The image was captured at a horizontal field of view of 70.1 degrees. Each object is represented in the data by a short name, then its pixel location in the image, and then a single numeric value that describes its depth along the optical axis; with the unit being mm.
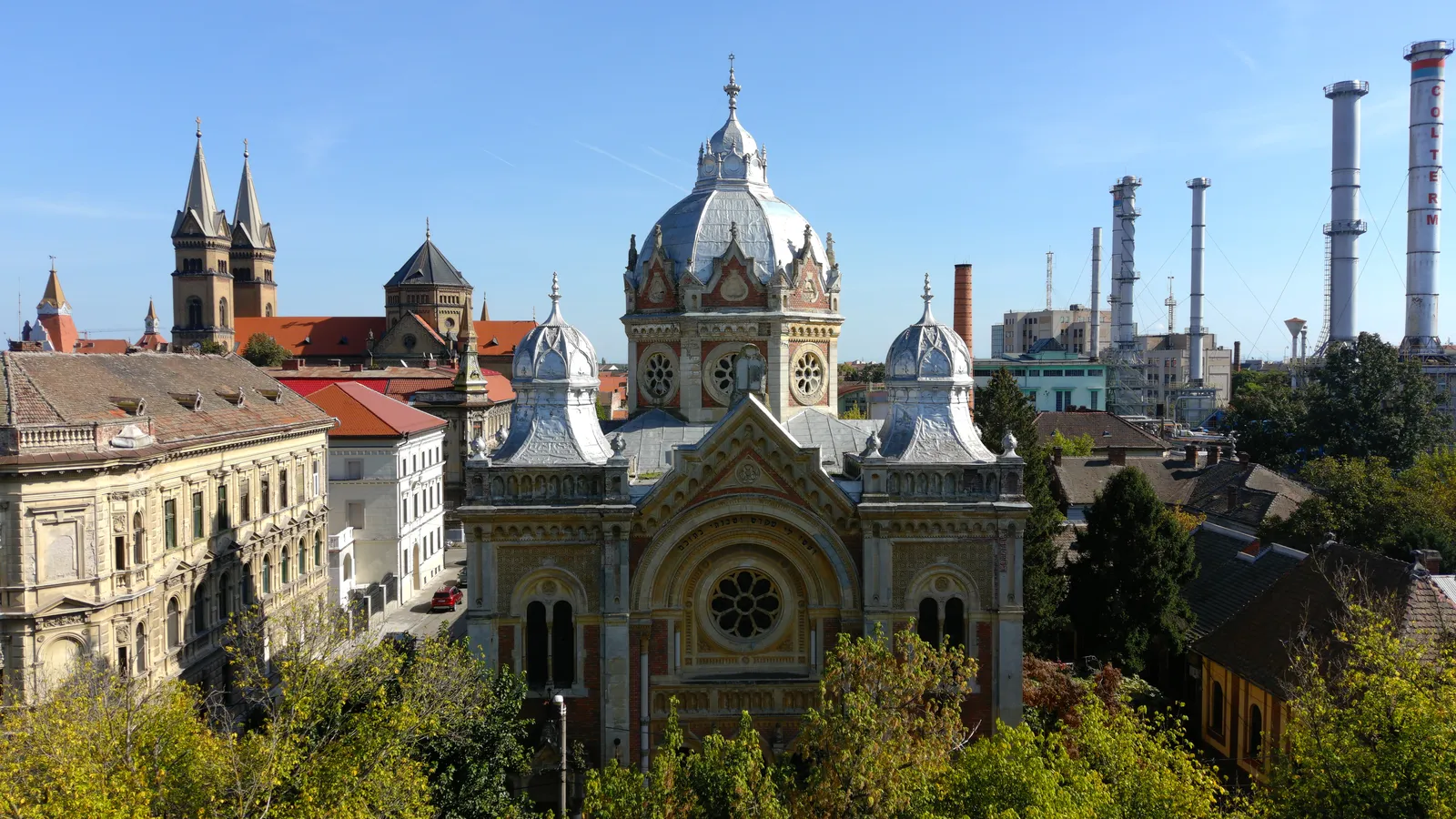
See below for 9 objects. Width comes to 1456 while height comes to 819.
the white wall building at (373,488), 56281
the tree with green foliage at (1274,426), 71500
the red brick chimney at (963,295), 58188
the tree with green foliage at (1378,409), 65188
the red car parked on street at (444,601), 55719
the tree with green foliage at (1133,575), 34438
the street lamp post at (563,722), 22988
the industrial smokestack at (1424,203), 93938
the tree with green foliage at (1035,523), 36094
